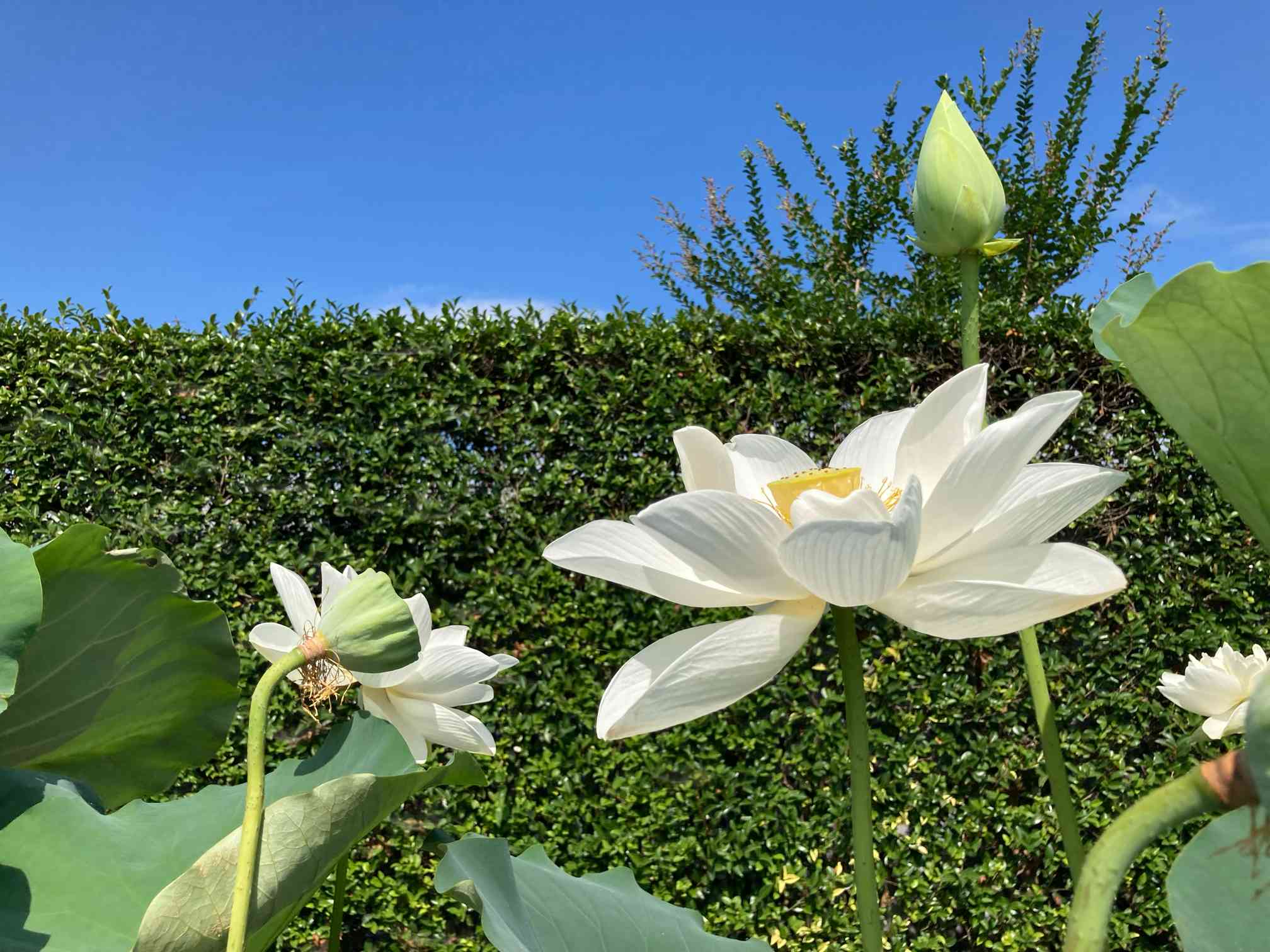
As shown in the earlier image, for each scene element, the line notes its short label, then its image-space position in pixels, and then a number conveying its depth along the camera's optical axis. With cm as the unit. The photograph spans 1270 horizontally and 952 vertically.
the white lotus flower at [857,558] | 55
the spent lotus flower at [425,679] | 109
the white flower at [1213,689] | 138
